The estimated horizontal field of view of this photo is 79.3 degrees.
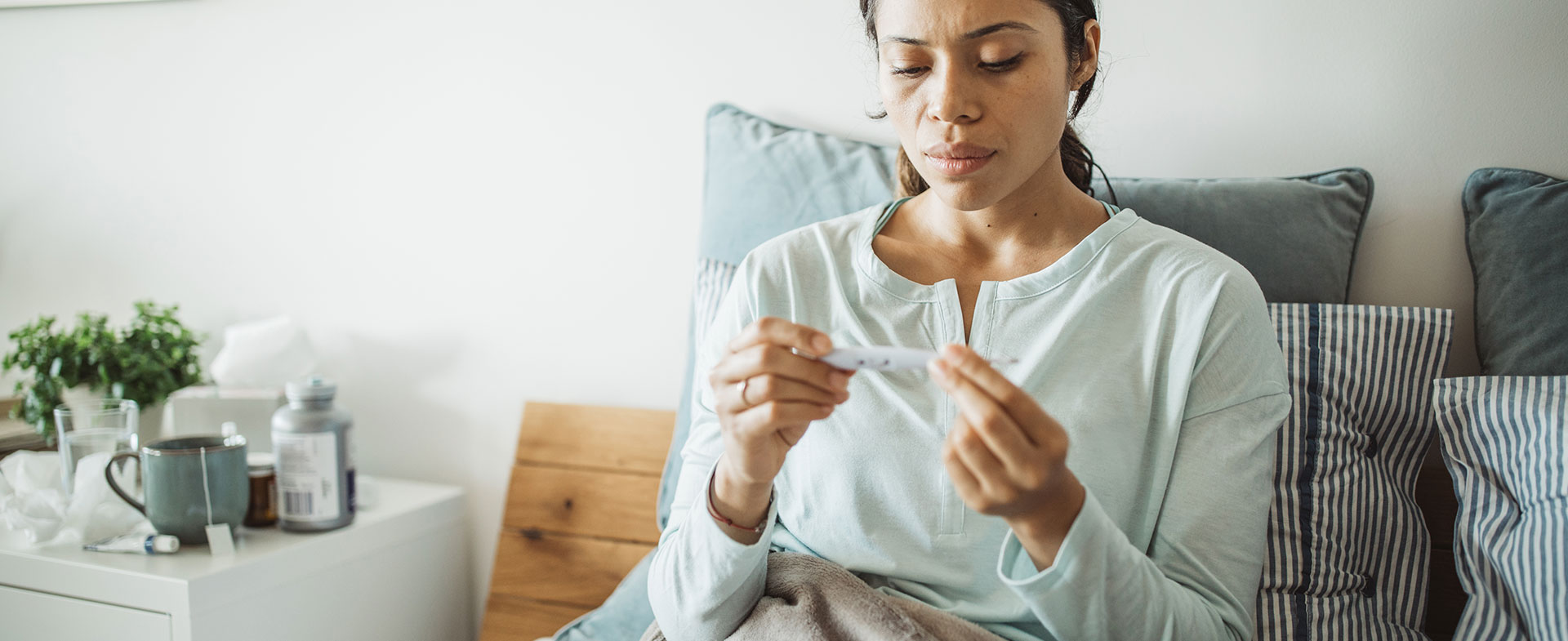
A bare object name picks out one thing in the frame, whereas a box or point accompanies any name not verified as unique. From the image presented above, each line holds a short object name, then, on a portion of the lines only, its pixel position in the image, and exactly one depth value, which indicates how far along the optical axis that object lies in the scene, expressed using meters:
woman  0.76
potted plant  1.50
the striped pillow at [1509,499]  0.87
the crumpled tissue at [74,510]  1.27
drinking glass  1.33
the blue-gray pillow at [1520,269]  1.04
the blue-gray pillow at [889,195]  1.11
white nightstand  1.17
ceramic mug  1.22
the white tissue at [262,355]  1.61
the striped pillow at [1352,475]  0.98
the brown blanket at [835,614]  0.77
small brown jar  1.35
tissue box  1.59
